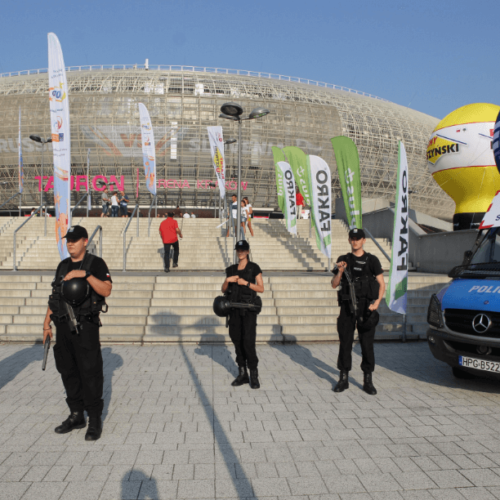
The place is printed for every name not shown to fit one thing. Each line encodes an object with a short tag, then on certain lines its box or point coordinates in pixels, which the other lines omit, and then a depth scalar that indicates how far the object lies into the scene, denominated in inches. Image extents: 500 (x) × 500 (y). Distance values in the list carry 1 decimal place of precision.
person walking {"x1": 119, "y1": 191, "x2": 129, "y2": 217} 886.1
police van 174.1
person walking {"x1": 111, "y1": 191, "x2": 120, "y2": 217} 847.7
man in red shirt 456.1
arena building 1774.1
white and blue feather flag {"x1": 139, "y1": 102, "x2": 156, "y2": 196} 633.6
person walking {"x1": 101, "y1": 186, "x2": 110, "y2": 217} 896.2
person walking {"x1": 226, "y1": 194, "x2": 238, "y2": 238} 613.5
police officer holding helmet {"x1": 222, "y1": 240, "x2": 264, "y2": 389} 190.7
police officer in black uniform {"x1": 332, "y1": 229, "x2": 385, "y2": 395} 183.5
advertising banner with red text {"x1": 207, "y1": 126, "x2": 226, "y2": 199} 603.2
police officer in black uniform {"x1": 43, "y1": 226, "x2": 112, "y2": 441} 136.6
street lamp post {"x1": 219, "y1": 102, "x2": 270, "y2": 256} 457.4
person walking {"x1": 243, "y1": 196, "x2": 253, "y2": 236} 631.8
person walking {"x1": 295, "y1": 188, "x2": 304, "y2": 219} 810.6
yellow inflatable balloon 469.1
